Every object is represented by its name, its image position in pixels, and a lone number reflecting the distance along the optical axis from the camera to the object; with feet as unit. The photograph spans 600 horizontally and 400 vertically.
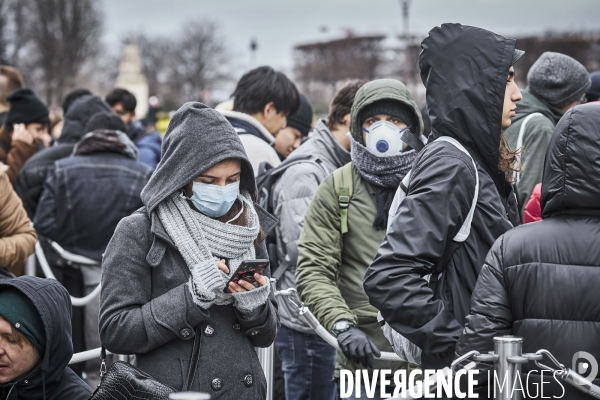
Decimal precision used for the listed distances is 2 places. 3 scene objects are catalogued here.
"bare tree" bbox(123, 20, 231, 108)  253.44
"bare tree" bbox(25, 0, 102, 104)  205.26
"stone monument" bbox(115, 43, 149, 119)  187.62
